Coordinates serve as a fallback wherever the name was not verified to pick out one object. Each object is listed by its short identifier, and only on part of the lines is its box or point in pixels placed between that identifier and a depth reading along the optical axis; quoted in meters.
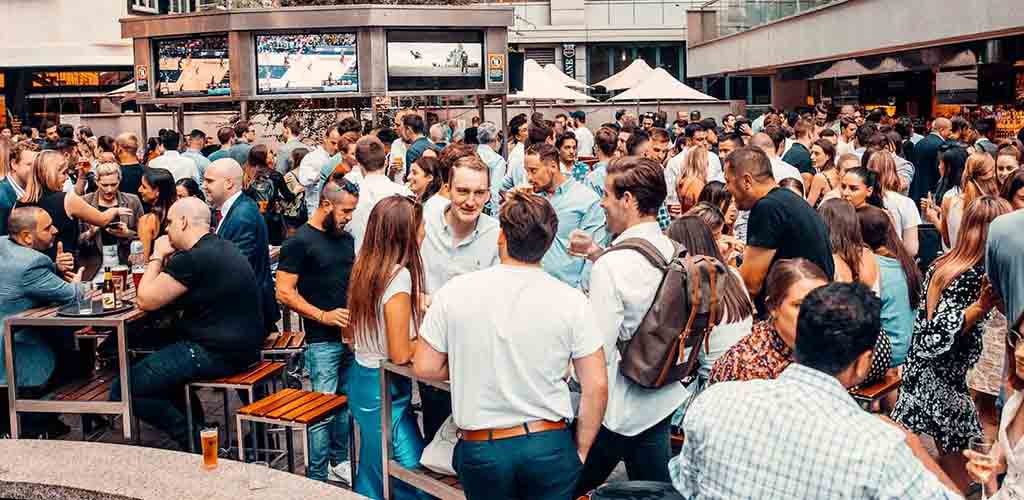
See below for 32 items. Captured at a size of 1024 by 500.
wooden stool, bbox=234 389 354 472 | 6.45
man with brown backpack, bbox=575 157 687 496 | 4.92
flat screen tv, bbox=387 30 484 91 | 14.30
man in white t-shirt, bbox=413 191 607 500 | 4.51
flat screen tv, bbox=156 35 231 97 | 14.34
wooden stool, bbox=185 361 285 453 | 7.17
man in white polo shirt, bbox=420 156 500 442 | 6.76
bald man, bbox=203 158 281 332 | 8.37
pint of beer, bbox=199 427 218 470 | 5.26
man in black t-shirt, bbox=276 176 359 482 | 6.93
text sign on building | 41.06
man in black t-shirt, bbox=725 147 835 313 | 6.45
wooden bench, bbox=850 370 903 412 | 6.37
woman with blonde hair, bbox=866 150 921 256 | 8.87
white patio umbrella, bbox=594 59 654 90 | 25.86
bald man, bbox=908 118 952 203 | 13.95
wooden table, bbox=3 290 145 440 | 7.08
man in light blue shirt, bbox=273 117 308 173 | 14.38
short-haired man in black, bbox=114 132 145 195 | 11.52
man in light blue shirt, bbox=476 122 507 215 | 12.27
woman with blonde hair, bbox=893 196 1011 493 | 5.96
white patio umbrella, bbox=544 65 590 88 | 25.74
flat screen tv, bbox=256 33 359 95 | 14.11
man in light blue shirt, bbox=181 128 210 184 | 13.31
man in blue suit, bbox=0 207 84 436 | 7.46
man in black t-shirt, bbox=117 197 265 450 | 6.88
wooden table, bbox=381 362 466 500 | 5.39
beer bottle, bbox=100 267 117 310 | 7.43
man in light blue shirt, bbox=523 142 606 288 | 8.52
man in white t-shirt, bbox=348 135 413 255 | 8.67
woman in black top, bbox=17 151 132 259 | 9.48
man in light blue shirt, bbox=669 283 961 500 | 3.14
